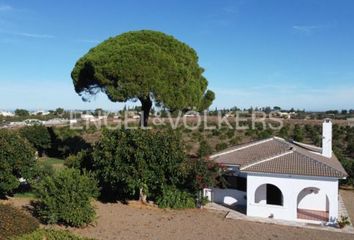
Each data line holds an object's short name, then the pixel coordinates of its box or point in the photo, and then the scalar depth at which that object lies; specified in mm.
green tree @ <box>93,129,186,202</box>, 15922
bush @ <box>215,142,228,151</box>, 33394
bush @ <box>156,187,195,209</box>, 16734
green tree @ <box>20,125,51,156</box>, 31500
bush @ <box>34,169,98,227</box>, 13016
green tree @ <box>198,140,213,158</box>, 28147
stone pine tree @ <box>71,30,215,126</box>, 21469
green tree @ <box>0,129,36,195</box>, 15852
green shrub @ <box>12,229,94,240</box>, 9899
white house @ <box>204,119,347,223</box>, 14594
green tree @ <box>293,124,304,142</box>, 36250
